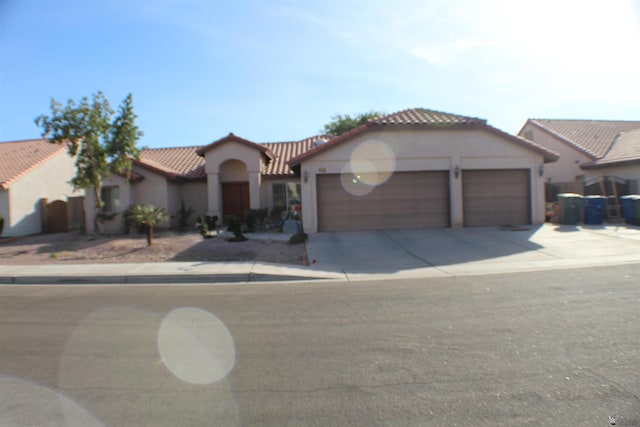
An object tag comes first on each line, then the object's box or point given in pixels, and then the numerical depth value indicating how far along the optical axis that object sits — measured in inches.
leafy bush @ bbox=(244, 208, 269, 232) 669.9
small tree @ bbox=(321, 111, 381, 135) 1749.5
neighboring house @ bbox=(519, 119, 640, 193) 802.8
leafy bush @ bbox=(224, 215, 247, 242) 552.1
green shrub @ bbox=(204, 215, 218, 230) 690.2
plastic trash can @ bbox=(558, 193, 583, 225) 643.8
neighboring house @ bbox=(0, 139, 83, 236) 778.8
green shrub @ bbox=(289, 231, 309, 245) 559.1
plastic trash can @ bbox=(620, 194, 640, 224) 644.5
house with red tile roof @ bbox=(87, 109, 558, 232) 642.2
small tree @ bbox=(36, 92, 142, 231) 610.3
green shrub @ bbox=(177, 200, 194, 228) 806.5
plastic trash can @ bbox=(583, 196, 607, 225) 639.1
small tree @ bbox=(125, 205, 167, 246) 541.8
